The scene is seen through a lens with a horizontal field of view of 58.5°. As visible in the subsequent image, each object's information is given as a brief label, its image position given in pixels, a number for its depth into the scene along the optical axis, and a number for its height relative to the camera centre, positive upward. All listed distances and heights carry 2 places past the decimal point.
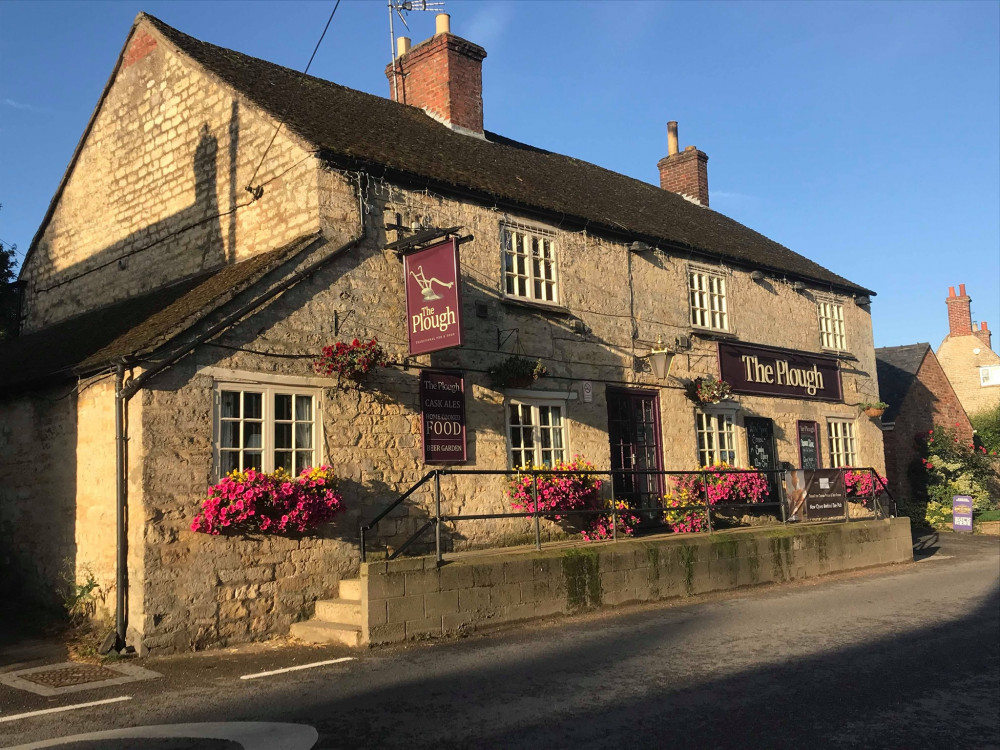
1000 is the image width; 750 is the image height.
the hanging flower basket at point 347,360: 10.79 +1.57
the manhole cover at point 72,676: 7.99 -1.57
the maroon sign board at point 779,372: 17.33 +2.04
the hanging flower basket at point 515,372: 12.71 +1.57
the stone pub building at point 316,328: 9.74 +2.27
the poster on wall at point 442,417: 11.98 +0.95
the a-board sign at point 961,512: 20.56 -1.12
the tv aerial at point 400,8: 18.61 +10.09
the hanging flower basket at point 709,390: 15.95 +1.50
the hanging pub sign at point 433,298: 10.91 +2.36
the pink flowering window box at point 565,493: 12.58 -0.16
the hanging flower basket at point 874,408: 20.27 +1.34
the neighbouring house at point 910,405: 23.47 +1.68
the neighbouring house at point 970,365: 39.69 +4.38
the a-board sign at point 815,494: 15.45 -0.43
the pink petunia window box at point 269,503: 9.47 -0.10
